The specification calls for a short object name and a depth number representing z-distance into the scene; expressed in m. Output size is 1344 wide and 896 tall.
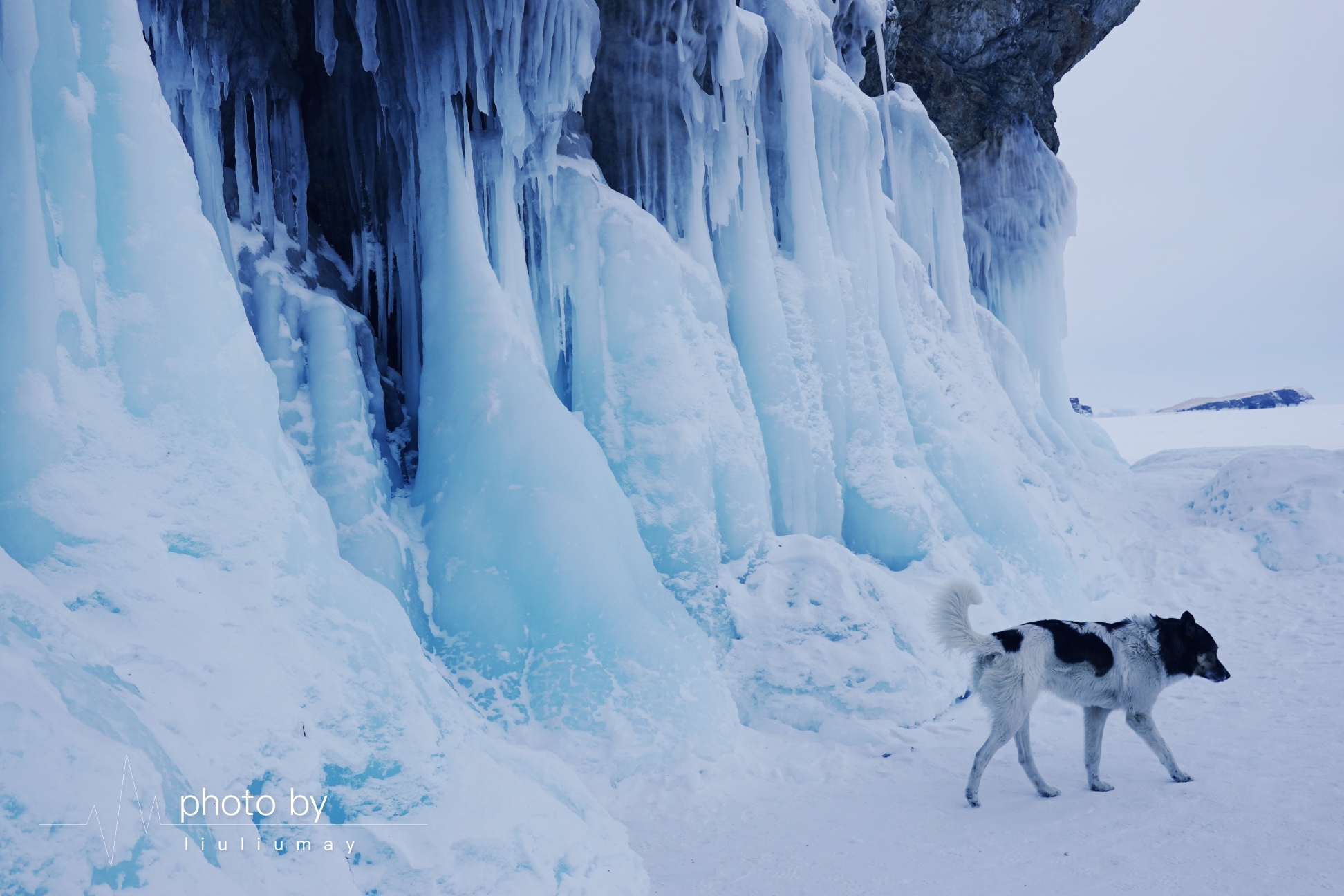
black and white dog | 4.34
